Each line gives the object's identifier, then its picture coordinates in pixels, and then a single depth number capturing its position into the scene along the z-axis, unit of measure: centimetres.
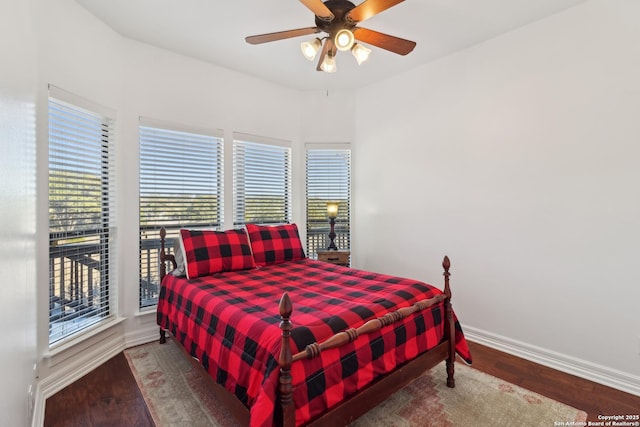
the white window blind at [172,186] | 309
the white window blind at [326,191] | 429
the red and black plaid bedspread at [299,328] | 146
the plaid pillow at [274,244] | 317
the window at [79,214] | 230
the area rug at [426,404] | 190
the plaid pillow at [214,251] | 269
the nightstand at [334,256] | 387
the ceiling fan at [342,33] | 185
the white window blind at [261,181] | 374
